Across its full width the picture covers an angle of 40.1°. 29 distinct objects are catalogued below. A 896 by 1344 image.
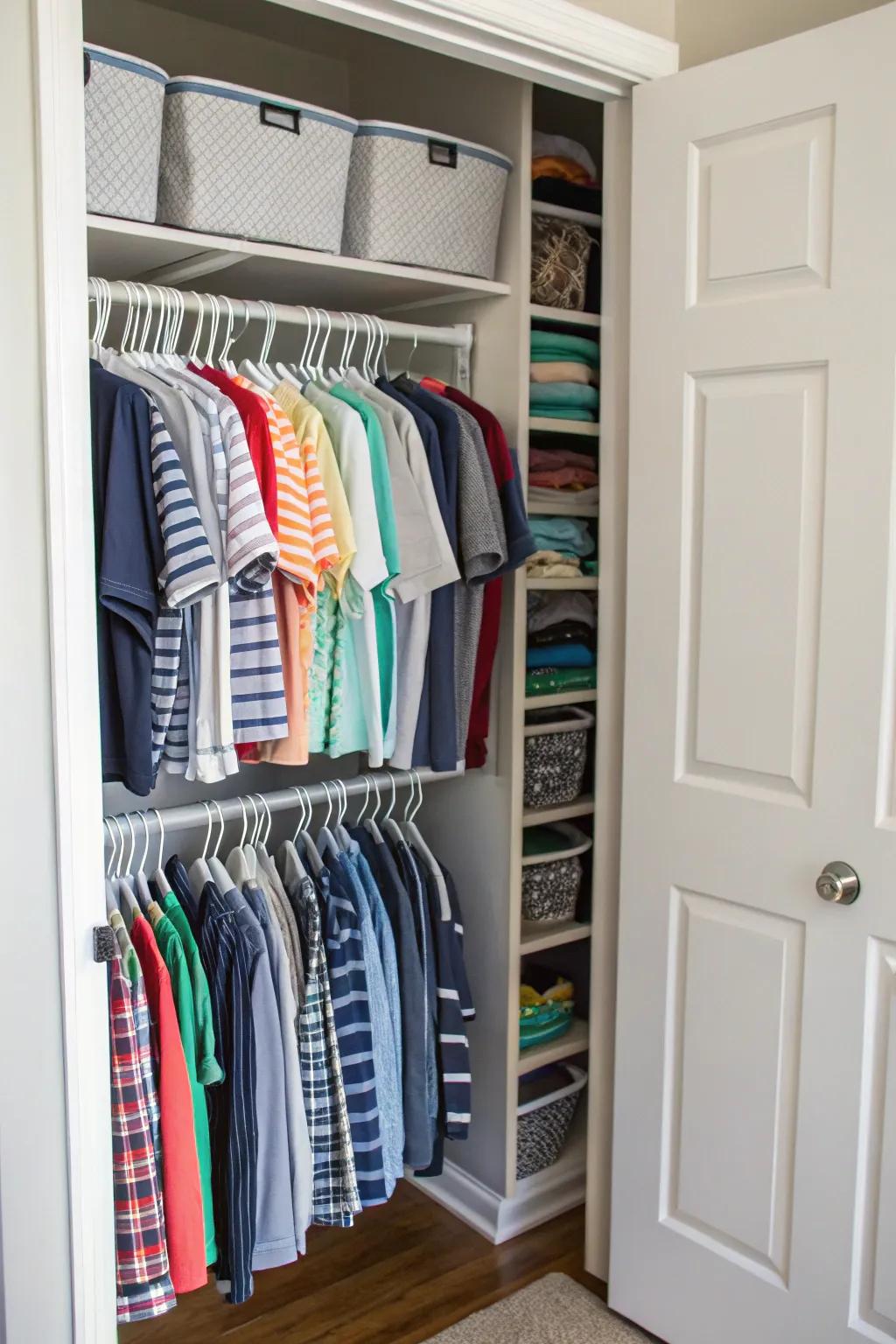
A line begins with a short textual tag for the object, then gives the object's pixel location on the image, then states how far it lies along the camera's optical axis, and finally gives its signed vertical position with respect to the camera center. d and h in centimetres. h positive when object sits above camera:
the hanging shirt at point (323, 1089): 210 -96
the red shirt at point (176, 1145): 188 -95
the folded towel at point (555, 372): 240 +31
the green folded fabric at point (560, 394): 239 +26
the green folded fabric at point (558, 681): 245 -31
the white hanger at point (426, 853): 232 -62
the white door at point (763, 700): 174 -26
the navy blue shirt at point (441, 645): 217 -21
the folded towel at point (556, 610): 252 -17
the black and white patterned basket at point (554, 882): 254 -73
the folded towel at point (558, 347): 239 +36
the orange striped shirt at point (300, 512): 191 +2
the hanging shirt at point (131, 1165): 181 -94
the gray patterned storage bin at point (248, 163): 190 +58
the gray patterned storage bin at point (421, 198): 211 +58
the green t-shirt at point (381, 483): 207 +7
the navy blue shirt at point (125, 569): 172 -6
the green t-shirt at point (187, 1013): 193 -76
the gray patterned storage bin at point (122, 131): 178 +58
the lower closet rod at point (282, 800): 204 -48
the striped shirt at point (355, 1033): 213 -88
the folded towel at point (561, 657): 249 -26
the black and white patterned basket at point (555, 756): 249 -46
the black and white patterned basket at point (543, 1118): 255 -124
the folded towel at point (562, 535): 247 -1
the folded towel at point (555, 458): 246 +14
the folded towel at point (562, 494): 244 +7
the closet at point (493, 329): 203 +37
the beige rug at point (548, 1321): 217 -143
